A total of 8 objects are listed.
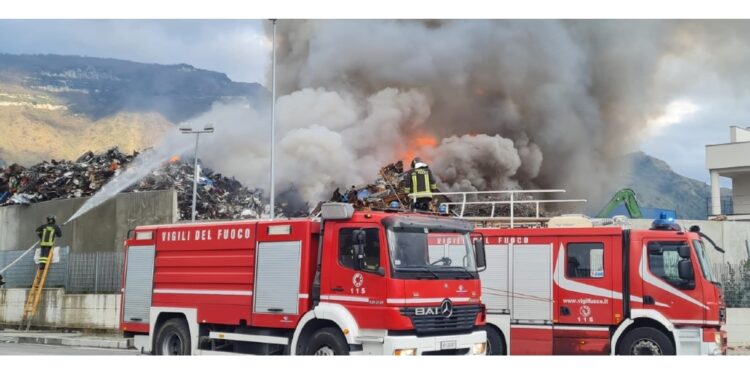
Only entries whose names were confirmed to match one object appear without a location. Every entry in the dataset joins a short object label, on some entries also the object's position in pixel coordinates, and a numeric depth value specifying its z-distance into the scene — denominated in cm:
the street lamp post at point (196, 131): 2230
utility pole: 2348
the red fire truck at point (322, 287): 914
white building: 3315
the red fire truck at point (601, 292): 1102
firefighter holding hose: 1867
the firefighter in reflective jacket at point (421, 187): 1266
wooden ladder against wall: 1884
